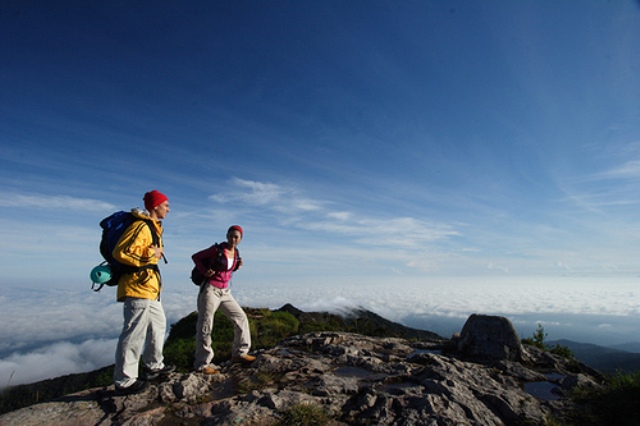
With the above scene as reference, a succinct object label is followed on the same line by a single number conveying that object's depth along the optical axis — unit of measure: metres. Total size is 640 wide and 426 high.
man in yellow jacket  5.23
